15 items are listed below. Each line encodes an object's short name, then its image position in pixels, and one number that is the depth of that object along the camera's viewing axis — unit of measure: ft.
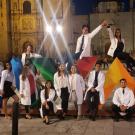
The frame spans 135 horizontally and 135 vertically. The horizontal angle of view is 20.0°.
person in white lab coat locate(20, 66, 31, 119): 36.22
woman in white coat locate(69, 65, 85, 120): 35.86
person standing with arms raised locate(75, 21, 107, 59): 38.60
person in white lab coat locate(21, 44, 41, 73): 39.27
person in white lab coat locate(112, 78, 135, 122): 34.19
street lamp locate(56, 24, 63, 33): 143.74
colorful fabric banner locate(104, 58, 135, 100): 38.17
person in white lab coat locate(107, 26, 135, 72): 38.19
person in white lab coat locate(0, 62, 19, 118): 36.52
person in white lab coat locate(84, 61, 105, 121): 35.40
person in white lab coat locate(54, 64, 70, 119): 35.86
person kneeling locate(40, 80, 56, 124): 34.40
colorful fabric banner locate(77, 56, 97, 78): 38.99
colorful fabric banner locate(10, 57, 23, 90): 40.63
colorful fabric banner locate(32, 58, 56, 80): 39.86
